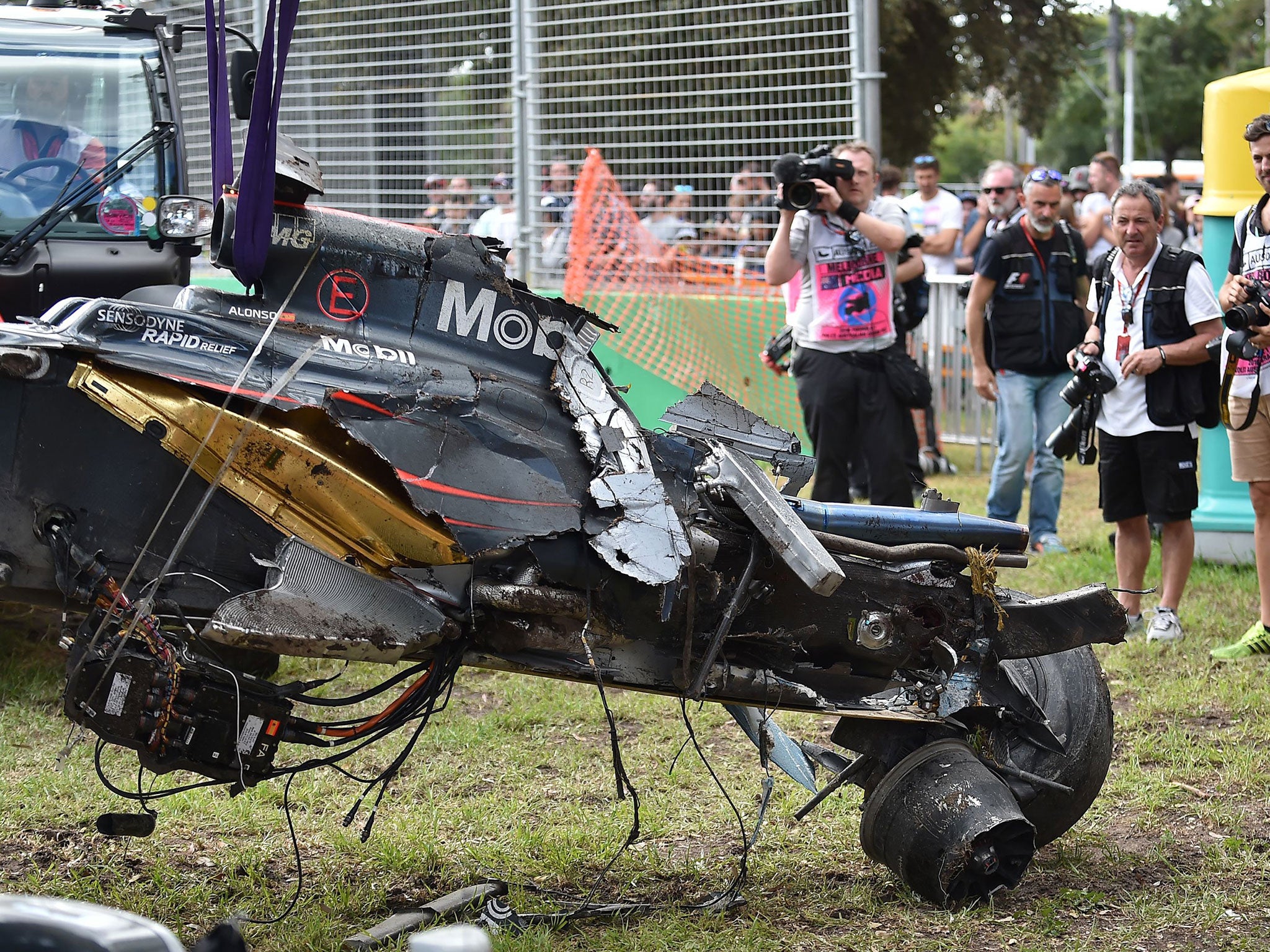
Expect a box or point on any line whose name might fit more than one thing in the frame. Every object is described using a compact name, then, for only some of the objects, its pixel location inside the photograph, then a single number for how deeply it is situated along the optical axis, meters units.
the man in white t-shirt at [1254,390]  11.88
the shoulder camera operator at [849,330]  14.20
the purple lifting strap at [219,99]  6.93
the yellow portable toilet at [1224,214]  14.78
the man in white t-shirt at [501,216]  23.27
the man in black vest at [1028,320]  15.73
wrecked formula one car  6.32
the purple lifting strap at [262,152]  6.50
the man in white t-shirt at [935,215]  21.50
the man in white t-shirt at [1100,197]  21.50
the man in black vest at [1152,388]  12.66
